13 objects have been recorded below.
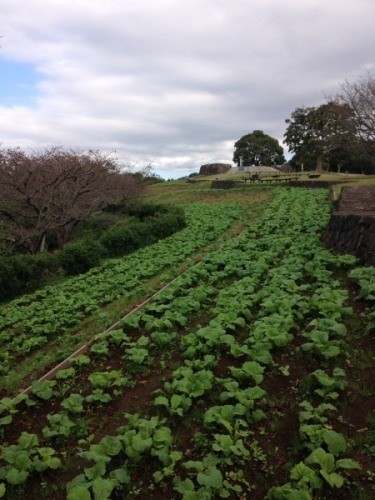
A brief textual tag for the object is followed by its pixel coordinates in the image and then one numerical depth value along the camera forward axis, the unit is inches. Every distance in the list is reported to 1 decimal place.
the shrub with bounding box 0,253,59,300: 630.5
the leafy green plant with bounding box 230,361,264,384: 213.4
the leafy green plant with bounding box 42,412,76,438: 194.4
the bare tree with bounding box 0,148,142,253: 870.4
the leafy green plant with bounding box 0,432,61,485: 163.1
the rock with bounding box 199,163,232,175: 2780.5
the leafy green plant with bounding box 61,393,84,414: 213.2
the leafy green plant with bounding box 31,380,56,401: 233.0
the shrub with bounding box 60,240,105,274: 730.2
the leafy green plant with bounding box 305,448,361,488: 143.0
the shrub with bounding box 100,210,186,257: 863.7
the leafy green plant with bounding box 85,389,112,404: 220.9
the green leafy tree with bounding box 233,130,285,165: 3009.4
